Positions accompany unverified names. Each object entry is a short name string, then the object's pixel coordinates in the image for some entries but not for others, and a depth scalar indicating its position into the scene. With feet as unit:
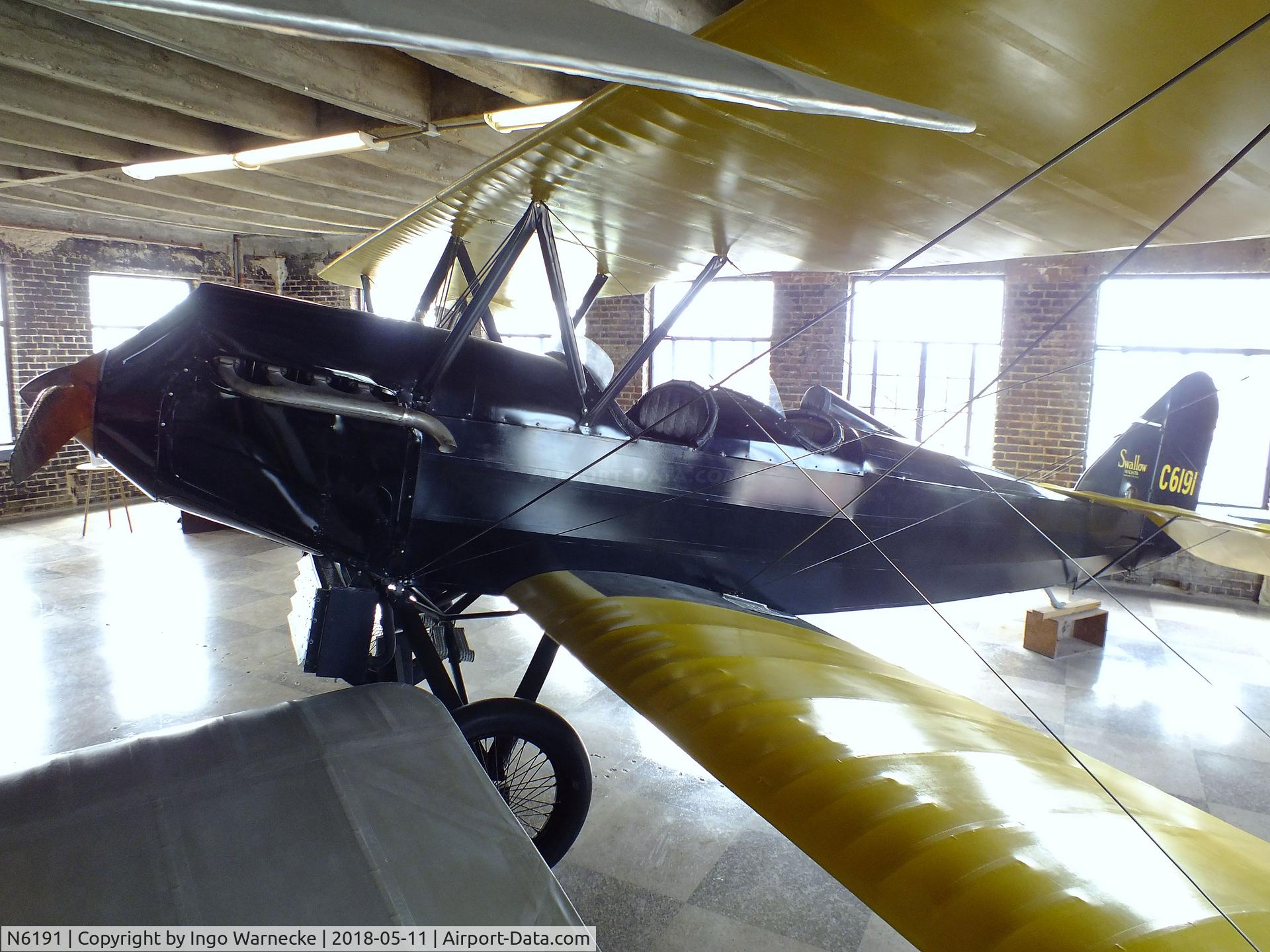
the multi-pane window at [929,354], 22.33
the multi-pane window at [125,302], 27.48
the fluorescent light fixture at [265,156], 13.28
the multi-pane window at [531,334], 29.73
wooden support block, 15.11
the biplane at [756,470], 4.01
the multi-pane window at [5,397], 24.94
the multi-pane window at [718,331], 25.64
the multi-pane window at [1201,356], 19.04
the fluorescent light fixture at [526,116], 10.77
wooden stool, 21.91
